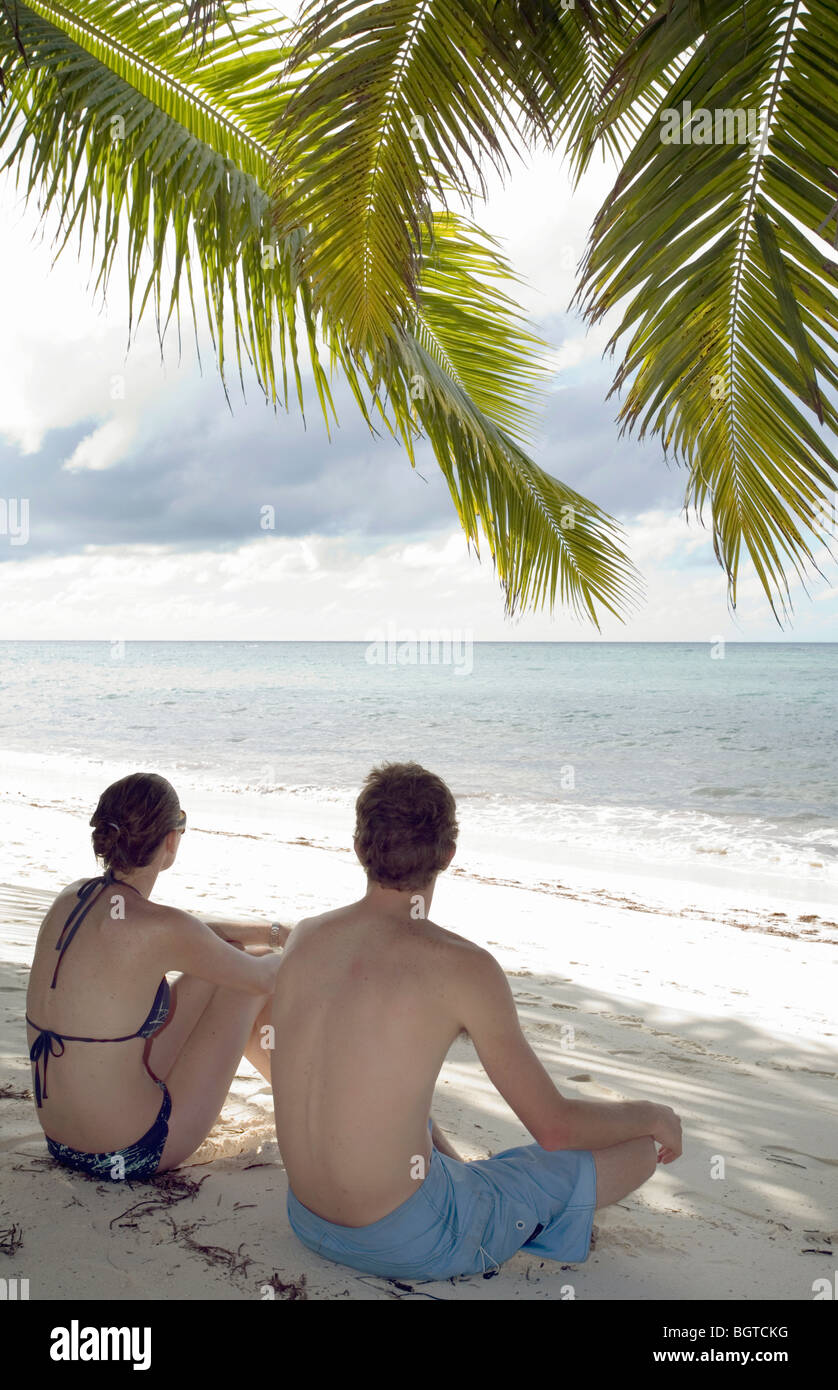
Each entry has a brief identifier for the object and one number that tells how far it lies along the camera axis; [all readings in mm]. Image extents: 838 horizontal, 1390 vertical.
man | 2016
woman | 2348
